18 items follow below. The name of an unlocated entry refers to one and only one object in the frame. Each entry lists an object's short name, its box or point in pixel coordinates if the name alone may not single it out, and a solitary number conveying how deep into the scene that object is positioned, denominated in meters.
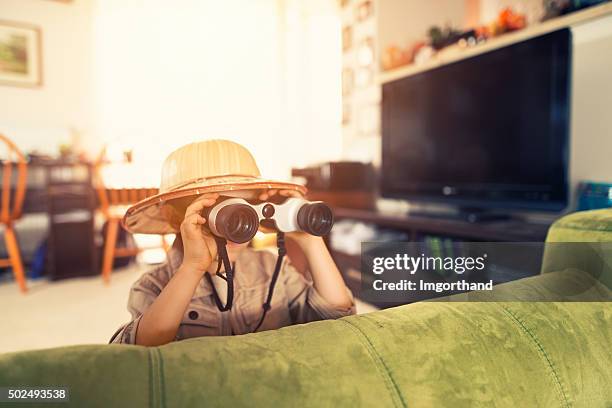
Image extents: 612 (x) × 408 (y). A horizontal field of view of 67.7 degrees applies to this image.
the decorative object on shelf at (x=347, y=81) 3.43
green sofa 0.34
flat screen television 1.79
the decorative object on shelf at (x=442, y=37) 2.45
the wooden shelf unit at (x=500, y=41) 1.79
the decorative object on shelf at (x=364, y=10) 3.14
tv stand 2.10
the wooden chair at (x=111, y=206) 3.00
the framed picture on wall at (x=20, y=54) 3.73
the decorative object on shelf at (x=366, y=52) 3.16
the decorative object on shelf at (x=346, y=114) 3.46
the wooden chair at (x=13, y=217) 2.68
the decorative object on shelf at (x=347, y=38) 3.41
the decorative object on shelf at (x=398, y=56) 2.87
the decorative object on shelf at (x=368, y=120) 3.17
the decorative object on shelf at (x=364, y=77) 3.20
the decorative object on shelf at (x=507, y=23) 2.15
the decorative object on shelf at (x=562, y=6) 1.82
